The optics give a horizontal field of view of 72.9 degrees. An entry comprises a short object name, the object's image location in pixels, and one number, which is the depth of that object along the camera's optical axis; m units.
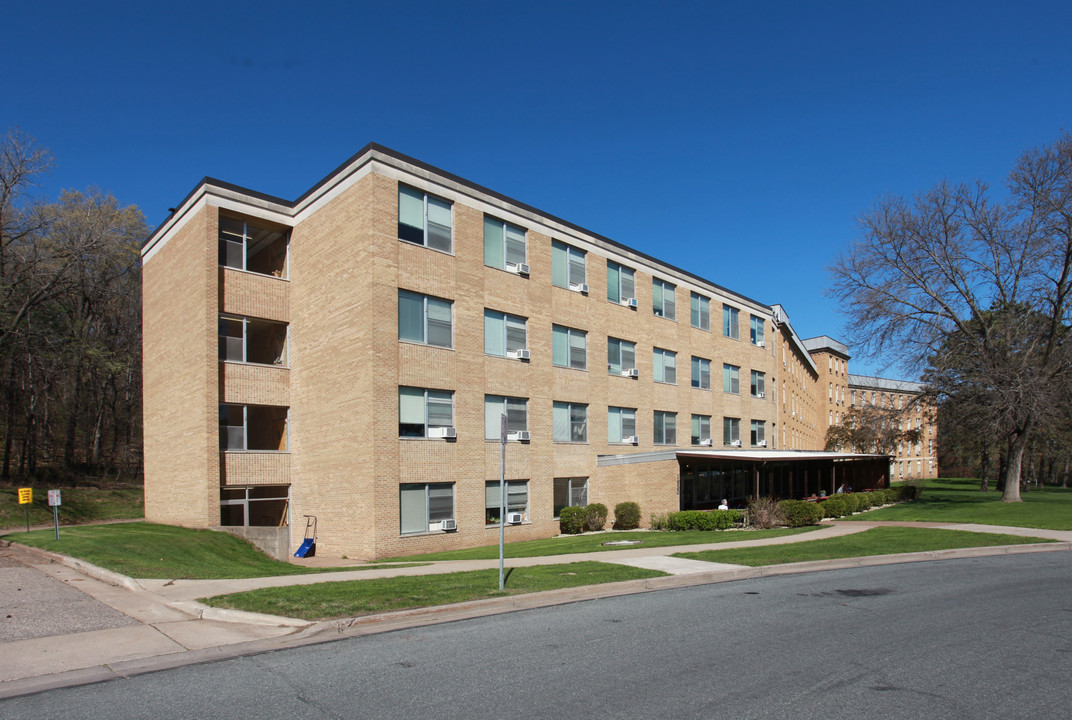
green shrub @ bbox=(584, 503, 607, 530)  27.25
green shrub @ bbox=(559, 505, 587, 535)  26.59
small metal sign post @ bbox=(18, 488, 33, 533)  19.20
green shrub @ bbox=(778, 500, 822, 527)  25.67
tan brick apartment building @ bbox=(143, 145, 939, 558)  21.97
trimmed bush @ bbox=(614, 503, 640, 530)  27.95
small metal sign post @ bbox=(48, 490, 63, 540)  17.73
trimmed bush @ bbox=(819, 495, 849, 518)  30.08
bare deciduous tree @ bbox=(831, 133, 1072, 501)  32.62
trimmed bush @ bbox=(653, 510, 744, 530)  24.62
